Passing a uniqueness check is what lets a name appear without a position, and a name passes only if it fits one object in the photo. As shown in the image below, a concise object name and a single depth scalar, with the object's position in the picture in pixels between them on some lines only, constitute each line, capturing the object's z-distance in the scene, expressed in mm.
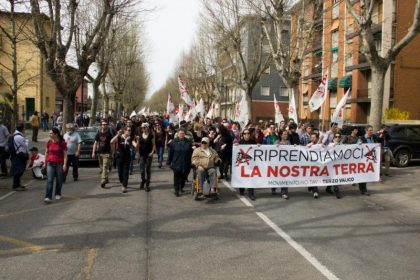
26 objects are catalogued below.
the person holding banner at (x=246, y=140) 10820
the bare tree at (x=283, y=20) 23094
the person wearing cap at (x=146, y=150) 11305
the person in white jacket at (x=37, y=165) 13227
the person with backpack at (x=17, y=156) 11406
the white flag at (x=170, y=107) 24928
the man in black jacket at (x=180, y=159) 10539
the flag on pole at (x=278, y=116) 19238
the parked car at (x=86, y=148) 16391
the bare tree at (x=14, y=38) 17109
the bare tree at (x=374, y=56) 14898
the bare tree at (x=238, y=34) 28906
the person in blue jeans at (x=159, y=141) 16484
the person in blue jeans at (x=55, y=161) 9547
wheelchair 9922
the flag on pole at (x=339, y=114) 14969
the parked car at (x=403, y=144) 17047
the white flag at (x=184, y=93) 22672
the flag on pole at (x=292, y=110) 18188
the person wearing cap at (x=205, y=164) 9930
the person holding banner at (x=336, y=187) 10823
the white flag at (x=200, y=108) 26188
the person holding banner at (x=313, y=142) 10930
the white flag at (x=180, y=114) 28562
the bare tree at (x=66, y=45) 18234
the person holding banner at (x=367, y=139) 11398
